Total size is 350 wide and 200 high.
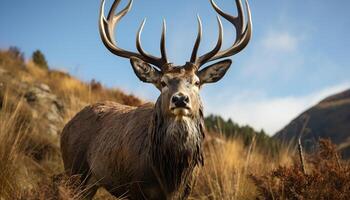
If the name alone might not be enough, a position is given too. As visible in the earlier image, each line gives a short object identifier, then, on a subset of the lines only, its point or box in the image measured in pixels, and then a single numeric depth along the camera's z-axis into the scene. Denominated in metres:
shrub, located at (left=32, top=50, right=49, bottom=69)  16.07
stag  3.93
